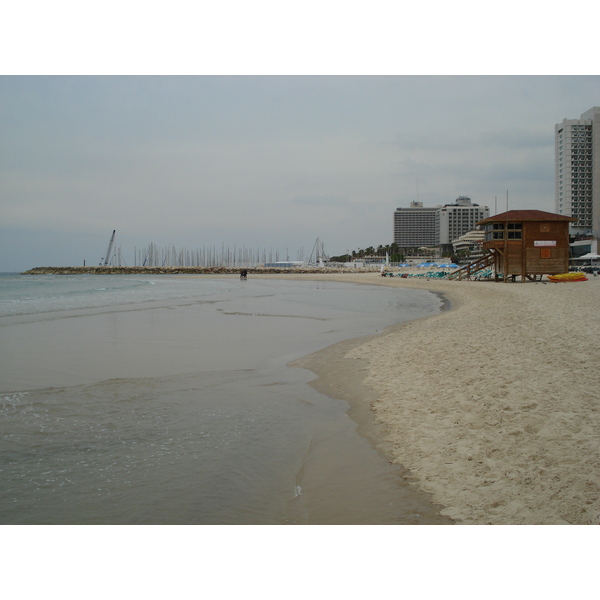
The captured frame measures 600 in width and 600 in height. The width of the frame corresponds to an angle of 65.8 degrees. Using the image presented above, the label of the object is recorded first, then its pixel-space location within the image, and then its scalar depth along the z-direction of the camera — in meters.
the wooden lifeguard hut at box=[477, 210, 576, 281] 34.47
